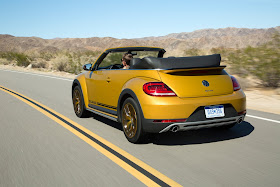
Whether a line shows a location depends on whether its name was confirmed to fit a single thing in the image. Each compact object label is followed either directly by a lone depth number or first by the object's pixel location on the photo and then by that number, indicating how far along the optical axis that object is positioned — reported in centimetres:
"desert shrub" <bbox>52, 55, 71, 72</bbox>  3578
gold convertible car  523
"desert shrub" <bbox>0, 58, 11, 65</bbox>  4866
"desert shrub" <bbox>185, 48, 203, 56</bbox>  3216
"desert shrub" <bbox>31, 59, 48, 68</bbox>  4122
